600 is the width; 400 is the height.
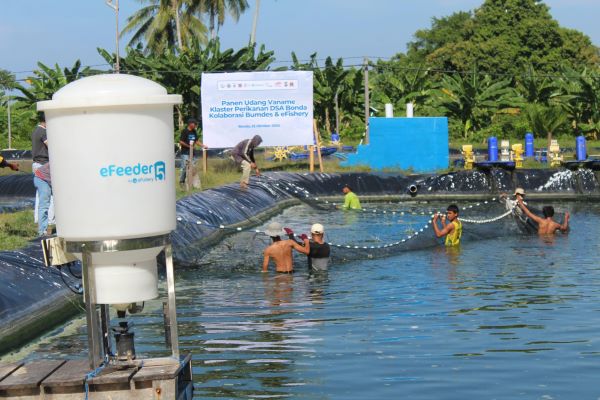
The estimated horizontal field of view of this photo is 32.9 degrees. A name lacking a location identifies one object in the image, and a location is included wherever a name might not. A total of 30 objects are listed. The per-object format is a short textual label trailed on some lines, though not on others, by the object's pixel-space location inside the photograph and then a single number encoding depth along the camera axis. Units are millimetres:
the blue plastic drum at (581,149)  34625
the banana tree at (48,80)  48594
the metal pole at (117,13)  36306
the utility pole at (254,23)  70062
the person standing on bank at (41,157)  15941
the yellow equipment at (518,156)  34656
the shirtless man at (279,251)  17016
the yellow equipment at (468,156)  34500
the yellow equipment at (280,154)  39312
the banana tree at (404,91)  47000
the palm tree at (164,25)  64062
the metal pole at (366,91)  39269
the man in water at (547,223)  22628
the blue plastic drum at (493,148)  34688
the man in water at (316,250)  17125
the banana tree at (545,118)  45875
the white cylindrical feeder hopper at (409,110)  36156
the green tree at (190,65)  46000
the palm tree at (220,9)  66312
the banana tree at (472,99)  46031
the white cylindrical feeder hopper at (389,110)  37031
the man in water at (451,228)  20625
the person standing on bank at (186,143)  26250
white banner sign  32562
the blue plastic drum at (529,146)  37844
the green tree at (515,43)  63625
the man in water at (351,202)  27320
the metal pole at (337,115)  46791
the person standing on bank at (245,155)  27562
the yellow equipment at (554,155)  34531
